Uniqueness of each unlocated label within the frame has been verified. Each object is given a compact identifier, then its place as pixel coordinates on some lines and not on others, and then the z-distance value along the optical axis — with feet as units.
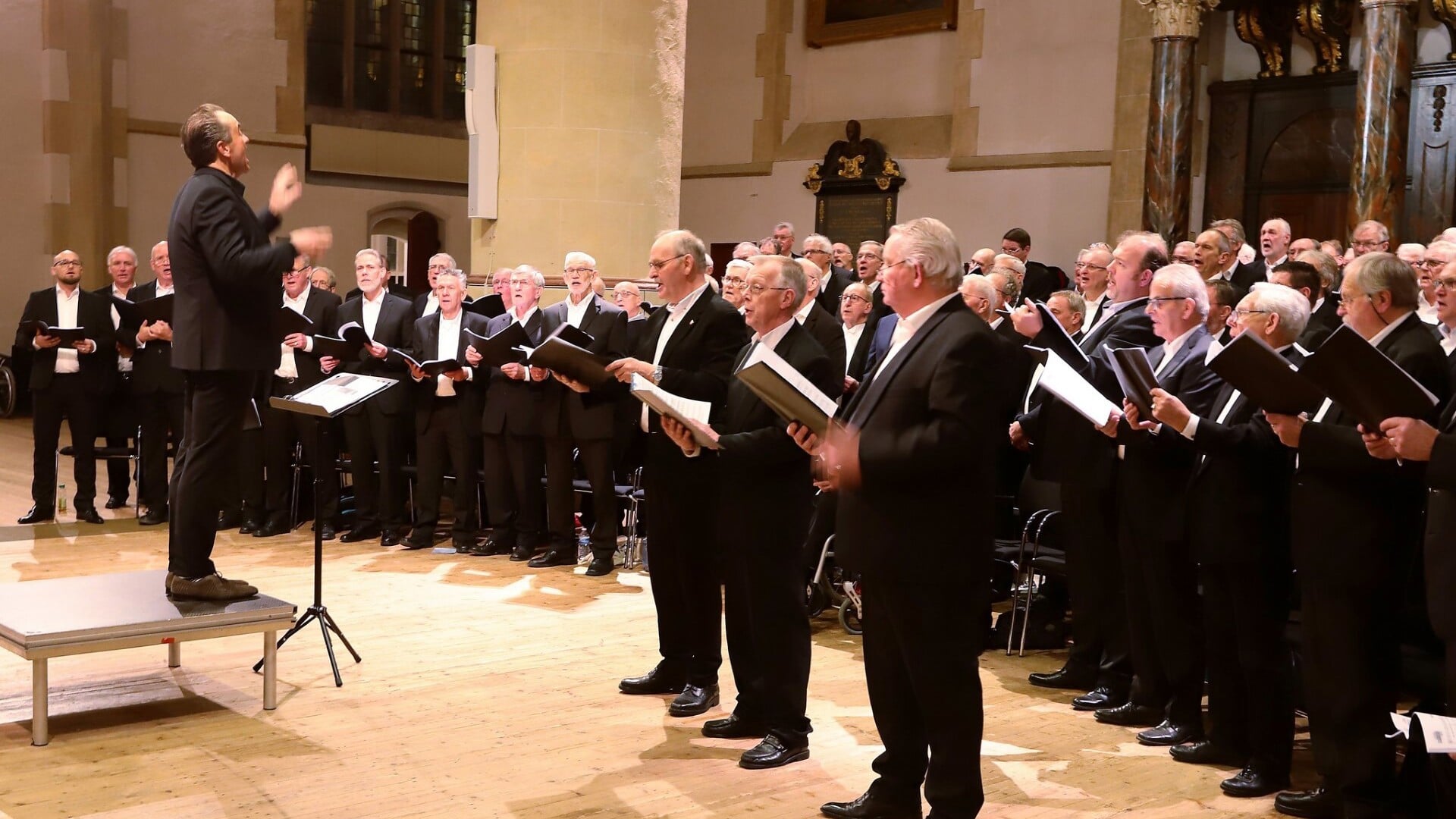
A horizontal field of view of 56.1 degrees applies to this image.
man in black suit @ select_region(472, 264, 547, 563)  23.85
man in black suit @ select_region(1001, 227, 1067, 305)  29.45
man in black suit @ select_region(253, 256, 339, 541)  26.13
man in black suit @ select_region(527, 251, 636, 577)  23.08
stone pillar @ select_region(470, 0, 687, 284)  26.32
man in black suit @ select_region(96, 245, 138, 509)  26.89
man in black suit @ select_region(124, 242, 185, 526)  26.55
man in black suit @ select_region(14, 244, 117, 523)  26.22
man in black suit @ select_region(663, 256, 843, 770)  13.67
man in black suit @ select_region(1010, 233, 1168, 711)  15.87
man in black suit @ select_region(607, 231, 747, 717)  14.93
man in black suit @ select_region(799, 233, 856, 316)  27.12
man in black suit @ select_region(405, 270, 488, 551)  24.79
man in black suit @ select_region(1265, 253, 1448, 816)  11.68
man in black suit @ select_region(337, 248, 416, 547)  25.36
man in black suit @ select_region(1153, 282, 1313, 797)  13.08
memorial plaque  45.93
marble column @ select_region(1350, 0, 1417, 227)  31.27
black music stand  15.67
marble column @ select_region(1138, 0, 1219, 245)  36.32
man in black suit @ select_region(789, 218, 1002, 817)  10.42
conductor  13.32
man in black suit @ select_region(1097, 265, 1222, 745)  14.26
